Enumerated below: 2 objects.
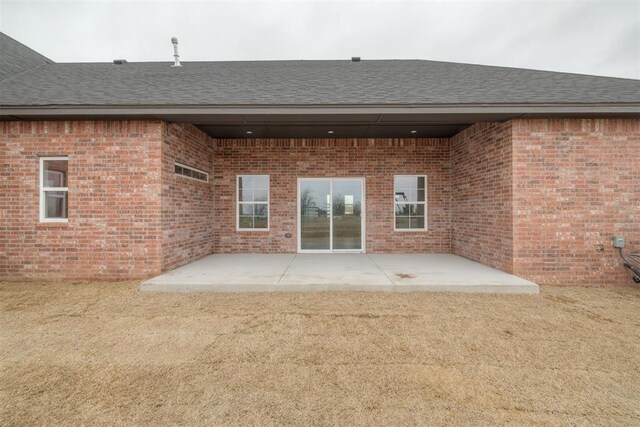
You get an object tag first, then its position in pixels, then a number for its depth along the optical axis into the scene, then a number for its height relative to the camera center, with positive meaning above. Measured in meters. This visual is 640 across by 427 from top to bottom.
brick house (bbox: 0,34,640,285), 5.80 +1.27
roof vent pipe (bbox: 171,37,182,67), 9.04 +5.06
